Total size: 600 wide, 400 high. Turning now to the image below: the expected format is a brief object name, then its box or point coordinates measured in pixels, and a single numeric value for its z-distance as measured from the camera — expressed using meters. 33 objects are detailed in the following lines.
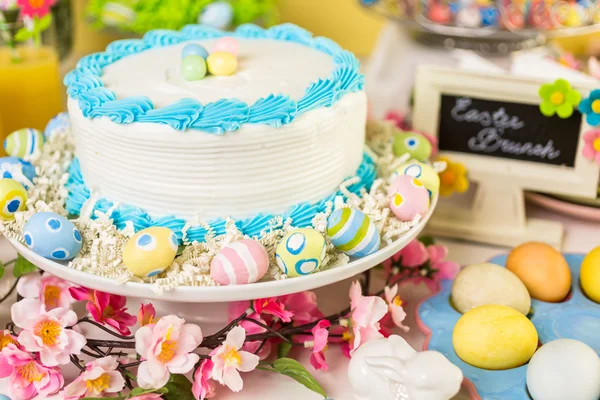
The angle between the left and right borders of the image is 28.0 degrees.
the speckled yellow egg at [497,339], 0.83
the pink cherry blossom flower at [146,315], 0.83
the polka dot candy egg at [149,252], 0.80
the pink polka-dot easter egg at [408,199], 0.88
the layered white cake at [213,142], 0.83
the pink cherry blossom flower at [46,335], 0.82
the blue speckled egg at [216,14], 1.25
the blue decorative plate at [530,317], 0.82
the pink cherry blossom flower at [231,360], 0.82
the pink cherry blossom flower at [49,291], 0.90
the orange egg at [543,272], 0.91
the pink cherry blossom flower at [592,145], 0.99
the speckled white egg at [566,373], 0.78
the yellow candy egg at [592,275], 0.91
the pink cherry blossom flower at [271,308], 0.84
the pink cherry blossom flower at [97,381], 0.81
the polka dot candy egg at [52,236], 0.82
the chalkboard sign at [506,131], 1.02
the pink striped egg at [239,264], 0.80
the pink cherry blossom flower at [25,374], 0.82
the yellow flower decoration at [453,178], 1.02
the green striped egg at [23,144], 0.96
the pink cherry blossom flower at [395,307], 0.89
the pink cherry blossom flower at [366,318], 0.85
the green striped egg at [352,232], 0.83
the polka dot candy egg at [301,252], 0.81
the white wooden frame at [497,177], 1.02
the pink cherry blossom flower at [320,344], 0.84
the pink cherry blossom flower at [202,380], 0.82
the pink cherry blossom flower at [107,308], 0.85
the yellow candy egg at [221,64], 0.89
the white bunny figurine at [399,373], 0.77
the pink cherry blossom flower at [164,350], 0.80
